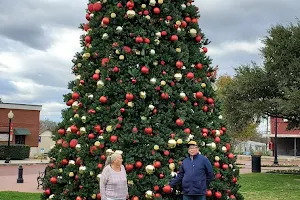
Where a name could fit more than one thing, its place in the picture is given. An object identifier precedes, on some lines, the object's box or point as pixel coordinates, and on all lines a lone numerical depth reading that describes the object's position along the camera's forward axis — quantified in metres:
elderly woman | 5.26
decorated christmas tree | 5.80
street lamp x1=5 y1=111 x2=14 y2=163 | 29.27
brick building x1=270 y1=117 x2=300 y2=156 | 51.99
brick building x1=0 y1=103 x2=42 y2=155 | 41.23
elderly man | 5.68
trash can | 24.48
